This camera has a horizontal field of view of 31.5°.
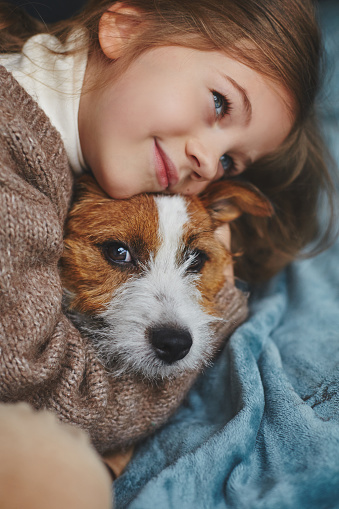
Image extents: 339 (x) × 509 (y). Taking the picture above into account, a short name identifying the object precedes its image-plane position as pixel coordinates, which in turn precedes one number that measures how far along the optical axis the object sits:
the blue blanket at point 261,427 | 0.34
